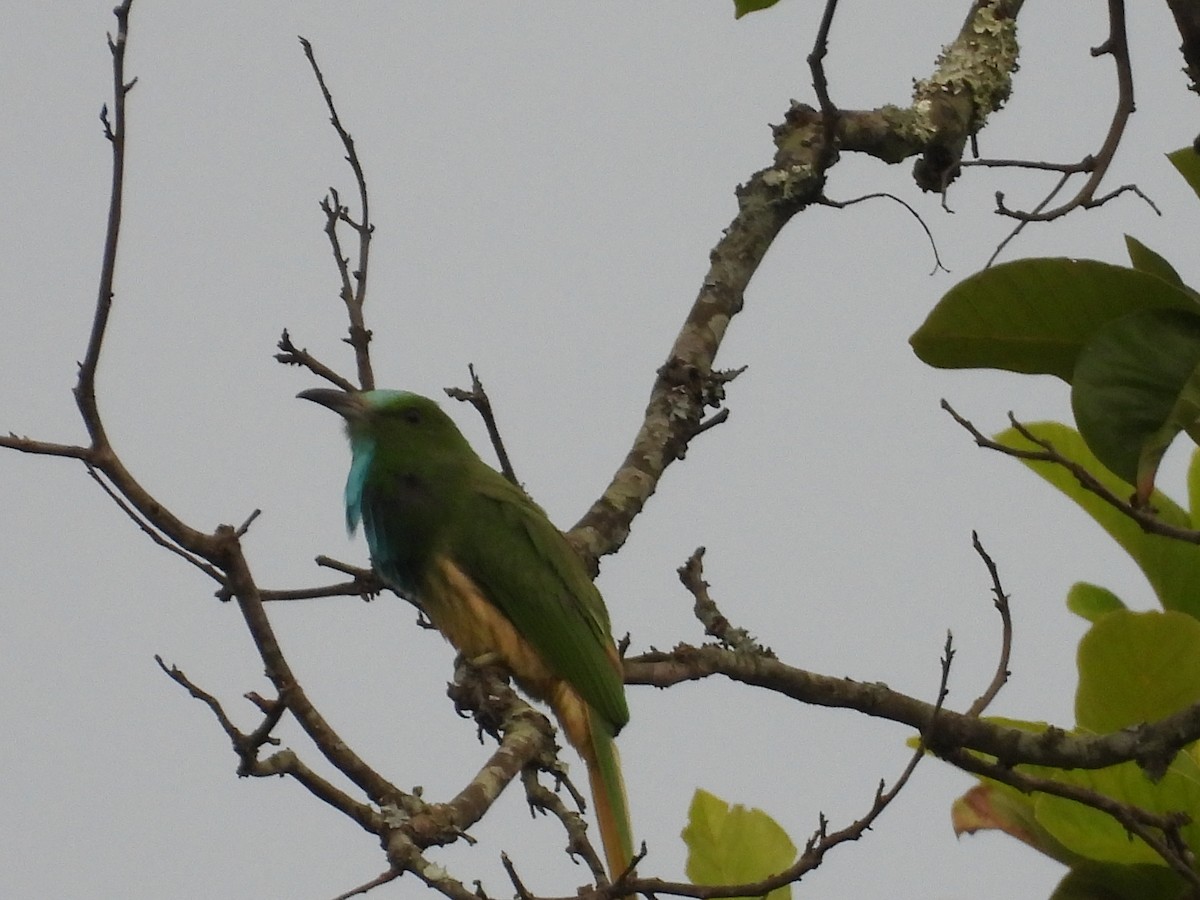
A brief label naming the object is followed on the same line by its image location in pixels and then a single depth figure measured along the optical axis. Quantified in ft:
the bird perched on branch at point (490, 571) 23.18
